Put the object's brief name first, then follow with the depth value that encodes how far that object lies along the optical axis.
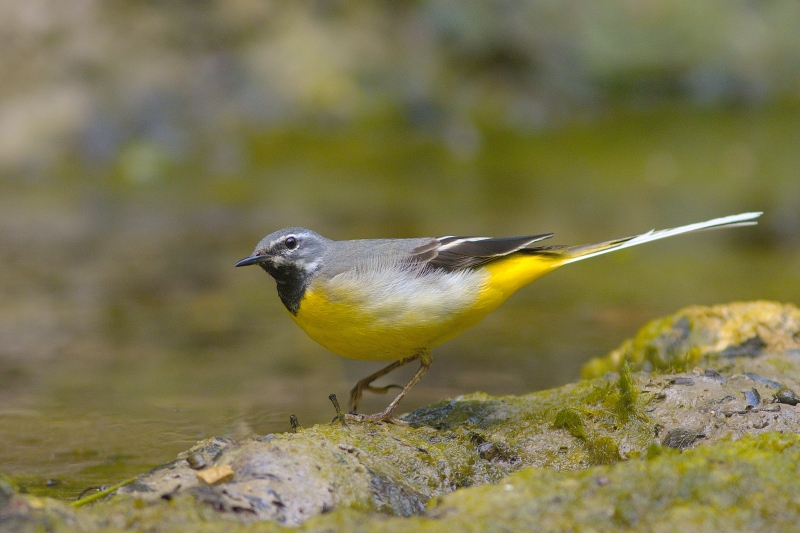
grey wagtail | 9.34
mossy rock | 6.02
